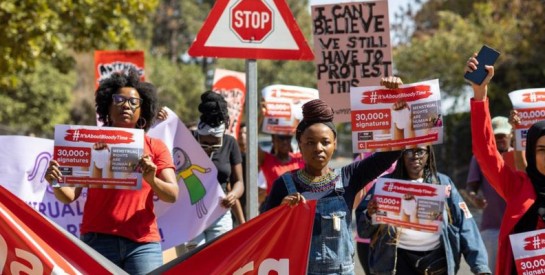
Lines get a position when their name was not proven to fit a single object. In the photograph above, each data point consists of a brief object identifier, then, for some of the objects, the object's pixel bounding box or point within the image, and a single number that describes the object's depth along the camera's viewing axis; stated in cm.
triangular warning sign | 1199
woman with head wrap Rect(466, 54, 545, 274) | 957
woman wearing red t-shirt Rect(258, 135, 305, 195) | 1773
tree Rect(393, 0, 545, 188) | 4953
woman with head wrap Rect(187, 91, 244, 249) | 1560
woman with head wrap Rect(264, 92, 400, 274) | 1021
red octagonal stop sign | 1207
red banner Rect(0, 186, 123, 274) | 1017
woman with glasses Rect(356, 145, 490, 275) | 1257
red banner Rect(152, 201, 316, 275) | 1005
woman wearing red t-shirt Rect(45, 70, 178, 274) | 1110
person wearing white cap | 1682
